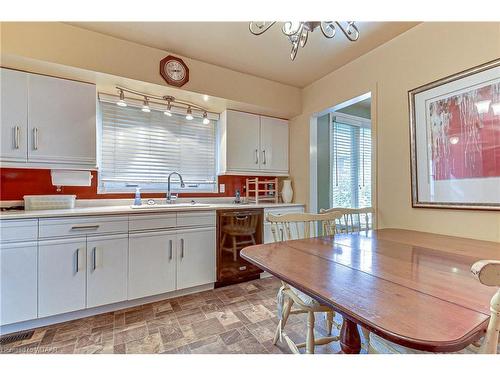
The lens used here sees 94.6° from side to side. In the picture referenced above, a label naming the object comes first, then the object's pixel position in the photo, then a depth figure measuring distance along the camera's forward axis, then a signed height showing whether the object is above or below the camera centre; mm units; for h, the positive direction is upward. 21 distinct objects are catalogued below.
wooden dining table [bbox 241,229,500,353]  571 -336
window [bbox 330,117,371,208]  3682 +423
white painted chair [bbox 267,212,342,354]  1222 -613
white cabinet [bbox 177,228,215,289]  2344 -700
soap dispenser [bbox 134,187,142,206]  2551 -86
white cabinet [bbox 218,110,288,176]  3016 +630
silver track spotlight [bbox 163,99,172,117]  2649 +949
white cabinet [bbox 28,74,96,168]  1979 +638
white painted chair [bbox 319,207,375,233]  1971 -257
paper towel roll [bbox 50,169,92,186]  2193 +138
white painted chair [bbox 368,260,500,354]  507 -249
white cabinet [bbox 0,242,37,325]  1651 -655
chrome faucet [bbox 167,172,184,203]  2785 -62
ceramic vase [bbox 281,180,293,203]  3373 -34
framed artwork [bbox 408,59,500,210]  1512 +348
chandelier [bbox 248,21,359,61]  1210 +877
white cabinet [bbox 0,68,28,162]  1871 +638
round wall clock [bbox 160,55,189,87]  2328 +1237
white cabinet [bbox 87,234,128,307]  1928 -669
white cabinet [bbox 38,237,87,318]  1761 -660
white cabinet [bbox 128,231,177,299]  2105 -687
